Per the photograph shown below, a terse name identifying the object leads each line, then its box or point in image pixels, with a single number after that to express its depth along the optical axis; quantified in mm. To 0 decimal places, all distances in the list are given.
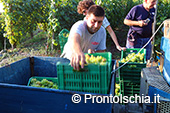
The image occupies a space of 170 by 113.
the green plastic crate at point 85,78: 1179
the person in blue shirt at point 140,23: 3061
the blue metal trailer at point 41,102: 1203
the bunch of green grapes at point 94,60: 1407
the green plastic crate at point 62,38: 3675
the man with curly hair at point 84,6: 2692
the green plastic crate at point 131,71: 2503
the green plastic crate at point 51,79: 2538
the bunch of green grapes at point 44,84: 2188
